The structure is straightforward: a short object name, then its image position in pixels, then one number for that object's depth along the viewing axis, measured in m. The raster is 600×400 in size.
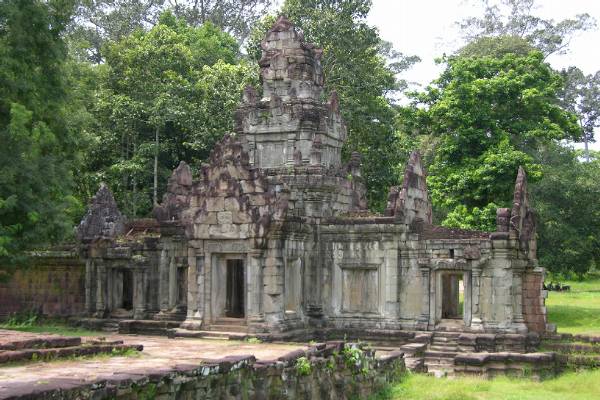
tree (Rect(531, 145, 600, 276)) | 31.55
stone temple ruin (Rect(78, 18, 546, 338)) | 20.64
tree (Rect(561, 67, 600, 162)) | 61.28
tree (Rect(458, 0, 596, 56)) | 48.66
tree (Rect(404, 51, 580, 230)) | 28.70
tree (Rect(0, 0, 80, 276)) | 20.59
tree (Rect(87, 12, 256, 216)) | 34.47
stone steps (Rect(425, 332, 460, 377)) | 19.84
